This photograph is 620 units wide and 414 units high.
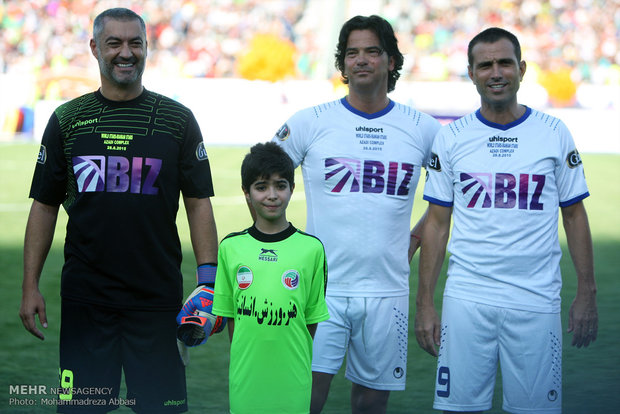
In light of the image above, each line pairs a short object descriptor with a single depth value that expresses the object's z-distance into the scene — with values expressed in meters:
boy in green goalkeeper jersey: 7.26
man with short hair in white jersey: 8.27
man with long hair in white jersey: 9.17
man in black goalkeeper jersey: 7.91
